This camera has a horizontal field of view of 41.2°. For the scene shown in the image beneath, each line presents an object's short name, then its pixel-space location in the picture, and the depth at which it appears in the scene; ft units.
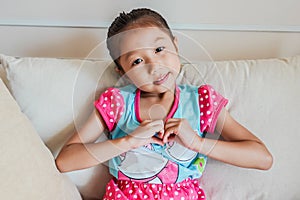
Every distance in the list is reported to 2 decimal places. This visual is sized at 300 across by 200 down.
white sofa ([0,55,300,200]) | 3.58
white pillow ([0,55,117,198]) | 3.84
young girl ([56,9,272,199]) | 3.34
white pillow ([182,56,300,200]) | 3.59
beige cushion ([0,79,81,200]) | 2.93
